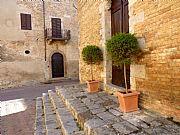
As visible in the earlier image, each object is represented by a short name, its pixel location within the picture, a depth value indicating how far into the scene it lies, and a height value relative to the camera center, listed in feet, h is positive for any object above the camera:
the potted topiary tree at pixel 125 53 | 10.71 +0.89
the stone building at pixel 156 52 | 8.76 +0.79
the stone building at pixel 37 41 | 38.86 +6.90
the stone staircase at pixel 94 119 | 8.14 -3.09
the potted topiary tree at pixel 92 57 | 17.80 +1.07
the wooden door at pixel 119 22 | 15.08 +4.33
